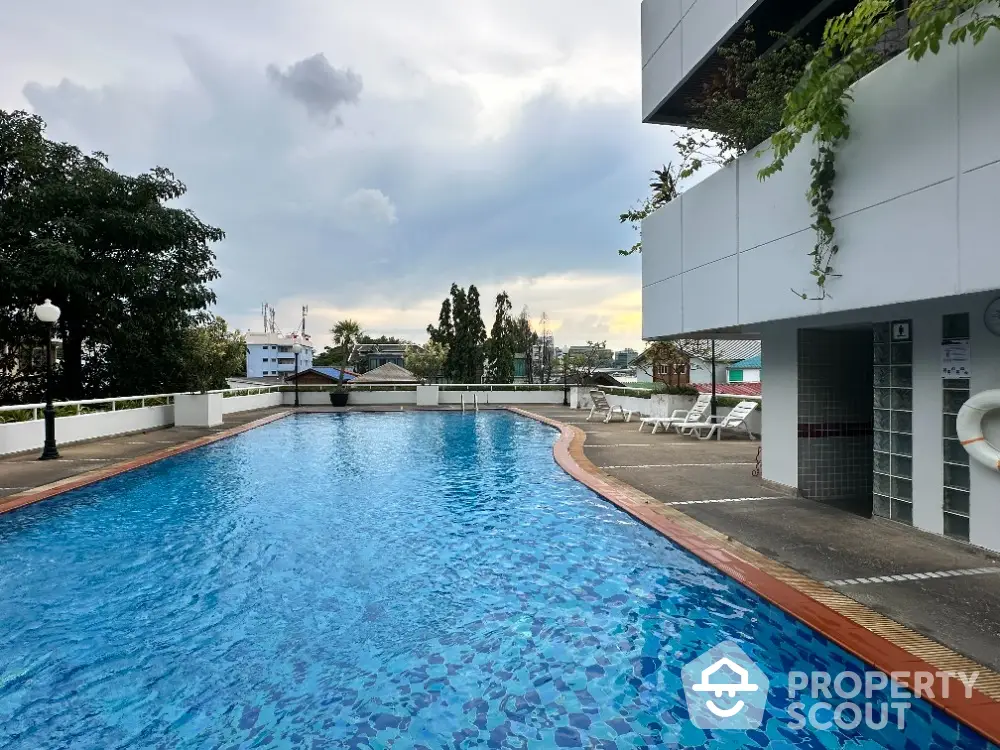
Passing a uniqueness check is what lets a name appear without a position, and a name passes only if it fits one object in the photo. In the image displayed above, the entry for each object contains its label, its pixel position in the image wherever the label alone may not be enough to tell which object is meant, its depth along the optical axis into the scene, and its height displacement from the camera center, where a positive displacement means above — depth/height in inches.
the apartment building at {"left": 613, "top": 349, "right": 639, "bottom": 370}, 3901.6 +116.2
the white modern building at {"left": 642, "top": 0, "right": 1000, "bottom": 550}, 163.6 +38.0
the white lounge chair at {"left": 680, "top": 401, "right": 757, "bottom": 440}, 532.4 -50.8
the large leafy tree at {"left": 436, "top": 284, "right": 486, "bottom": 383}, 1606.8 +102.8
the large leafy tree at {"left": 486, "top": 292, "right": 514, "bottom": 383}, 1628.9 +59.5
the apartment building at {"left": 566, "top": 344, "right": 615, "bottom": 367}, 1657.5 +70.3
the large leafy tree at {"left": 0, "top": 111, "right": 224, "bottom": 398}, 726.5 +159.7
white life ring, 186.7 -20.4
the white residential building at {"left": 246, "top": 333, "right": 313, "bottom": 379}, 3511.3 +125.0
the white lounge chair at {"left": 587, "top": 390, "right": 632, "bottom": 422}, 737.0 -49.3
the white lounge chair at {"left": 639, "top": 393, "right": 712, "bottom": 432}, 578.6 -49.0
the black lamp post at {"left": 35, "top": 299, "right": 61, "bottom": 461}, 449.6 -24.2
